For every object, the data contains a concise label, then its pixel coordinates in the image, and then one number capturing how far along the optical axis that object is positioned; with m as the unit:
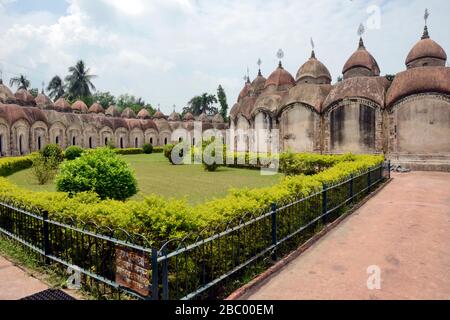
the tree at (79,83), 61.41
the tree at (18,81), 61.85
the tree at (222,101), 70.25
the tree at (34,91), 71.74
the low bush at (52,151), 27.06
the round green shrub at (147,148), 44.47
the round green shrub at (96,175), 9.52
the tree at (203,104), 78.69
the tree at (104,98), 78.55
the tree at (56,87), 63.25
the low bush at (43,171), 16.33
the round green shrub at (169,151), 27.61
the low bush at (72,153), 28.58
